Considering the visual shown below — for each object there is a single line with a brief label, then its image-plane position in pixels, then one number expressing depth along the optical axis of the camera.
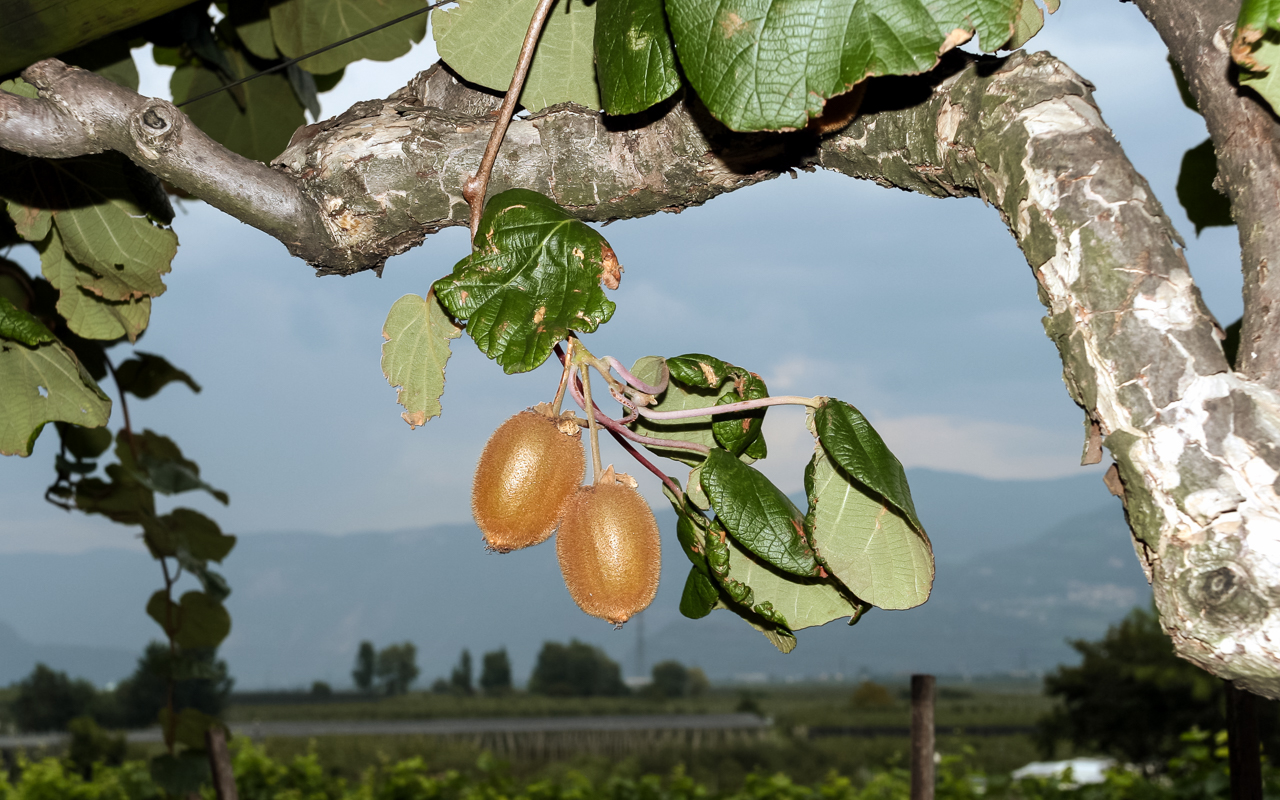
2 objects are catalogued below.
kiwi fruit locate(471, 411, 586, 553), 0.63
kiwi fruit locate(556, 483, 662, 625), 0.64
